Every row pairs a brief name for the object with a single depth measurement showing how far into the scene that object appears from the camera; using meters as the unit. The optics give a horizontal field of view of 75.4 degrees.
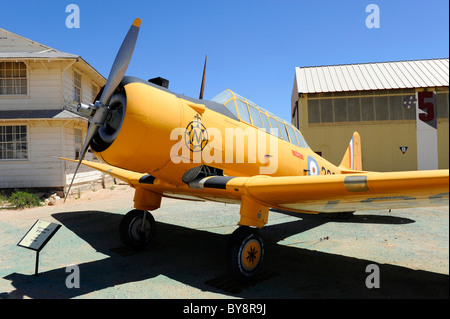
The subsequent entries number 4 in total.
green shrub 10.45
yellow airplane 3.46
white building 12.79
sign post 4.16
